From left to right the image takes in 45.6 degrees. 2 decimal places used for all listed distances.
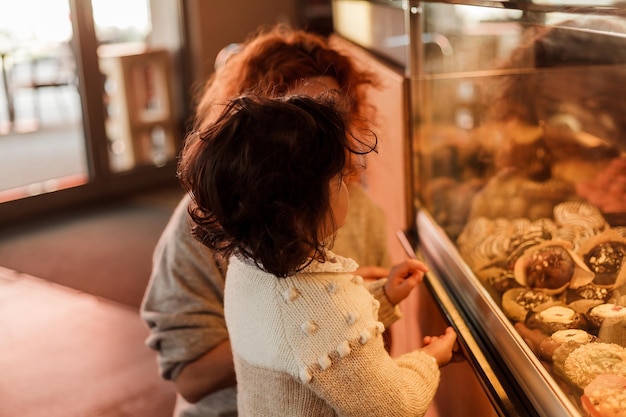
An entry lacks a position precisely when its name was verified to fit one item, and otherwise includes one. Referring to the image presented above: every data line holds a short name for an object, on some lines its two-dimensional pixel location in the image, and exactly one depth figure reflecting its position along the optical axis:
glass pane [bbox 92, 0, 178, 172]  5.13
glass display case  1.13
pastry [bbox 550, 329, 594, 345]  1.16
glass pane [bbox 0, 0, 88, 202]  4.95
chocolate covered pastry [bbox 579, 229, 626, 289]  1.25
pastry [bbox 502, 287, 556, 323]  1.32
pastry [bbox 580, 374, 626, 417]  0.97
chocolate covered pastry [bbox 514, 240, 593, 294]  1.36
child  0.91
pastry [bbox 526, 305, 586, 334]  1.23
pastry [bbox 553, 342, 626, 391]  1.07
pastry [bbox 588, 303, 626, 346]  1.12
